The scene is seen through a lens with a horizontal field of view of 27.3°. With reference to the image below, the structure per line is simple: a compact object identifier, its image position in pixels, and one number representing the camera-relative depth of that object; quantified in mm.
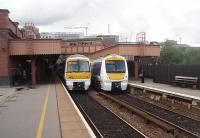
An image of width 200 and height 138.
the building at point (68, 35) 179750
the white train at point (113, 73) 30547
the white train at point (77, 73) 32438
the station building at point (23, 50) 37812
